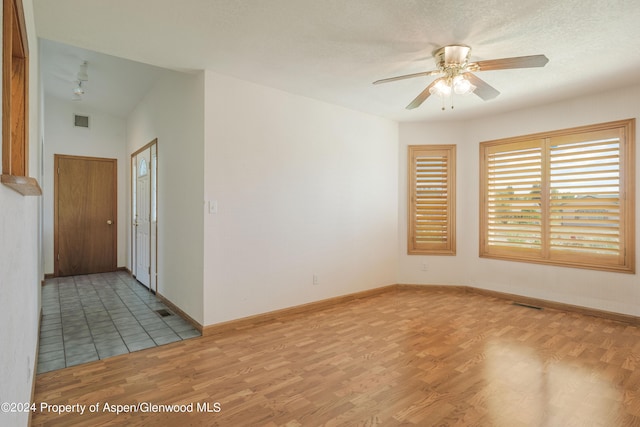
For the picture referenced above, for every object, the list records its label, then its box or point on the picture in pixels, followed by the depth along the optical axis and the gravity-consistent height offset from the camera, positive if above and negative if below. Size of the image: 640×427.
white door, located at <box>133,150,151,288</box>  5.10 -0.16
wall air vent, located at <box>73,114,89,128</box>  6.12 +1.61
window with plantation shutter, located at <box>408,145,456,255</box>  5.34 +0.17
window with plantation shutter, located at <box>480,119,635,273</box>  3.95 +0.17
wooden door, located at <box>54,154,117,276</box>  6.04 -0.11
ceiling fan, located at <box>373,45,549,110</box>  2.84 +1.15
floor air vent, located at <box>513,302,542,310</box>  4.41 -1.27
